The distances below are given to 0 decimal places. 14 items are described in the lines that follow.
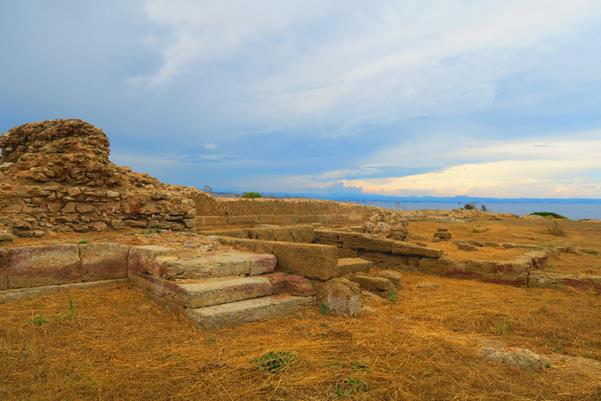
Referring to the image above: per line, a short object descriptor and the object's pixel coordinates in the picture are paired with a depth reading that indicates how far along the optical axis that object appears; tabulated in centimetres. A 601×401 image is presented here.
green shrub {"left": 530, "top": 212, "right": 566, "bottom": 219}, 2981
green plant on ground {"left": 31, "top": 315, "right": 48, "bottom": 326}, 455
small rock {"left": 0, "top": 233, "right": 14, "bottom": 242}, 598
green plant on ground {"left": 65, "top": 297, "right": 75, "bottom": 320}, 476
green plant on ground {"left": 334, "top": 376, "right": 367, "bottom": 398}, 308
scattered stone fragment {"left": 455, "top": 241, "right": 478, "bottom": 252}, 1123
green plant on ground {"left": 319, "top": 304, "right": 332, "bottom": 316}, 543
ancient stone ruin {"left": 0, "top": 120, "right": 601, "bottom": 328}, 535
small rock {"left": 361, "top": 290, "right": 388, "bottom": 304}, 633
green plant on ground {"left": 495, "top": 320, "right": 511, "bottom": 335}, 496
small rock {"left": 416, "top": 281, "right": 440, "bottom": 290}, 744
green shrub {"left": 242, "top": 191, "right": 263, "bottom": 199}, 1980
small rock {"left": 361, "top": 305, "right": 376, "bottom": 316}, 543
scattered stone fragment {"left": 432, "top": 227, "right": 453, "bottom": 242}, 1419
